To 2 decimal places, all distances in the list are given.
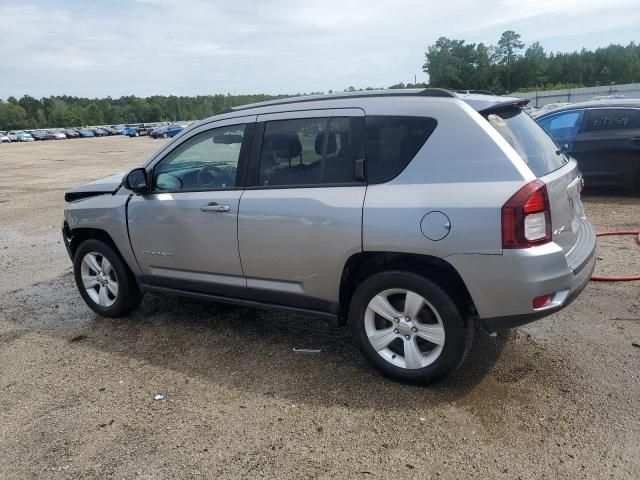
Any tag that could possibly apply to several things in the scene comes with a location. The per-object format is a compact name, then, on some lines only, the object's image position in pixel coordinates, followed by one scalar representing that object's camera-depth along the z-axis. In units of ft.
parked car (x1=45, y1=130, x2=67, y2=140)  279.49
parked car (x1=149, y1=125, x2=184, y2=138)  207.04
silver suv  10.27
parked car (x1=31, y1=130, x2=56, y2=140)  279.45
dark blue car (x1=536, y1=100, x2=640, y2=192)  28.81
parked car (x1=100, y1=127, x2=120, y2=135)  312.87
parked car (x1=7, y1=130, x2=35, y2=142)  264.72
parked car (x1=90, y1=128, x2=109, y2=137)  303.48
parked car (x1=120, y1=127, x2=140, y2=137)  264.72
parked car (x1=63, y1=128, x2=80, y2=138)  294.05
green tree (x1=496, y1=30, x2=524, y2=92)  320.00
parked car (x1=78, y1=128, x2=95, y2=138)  297.53
